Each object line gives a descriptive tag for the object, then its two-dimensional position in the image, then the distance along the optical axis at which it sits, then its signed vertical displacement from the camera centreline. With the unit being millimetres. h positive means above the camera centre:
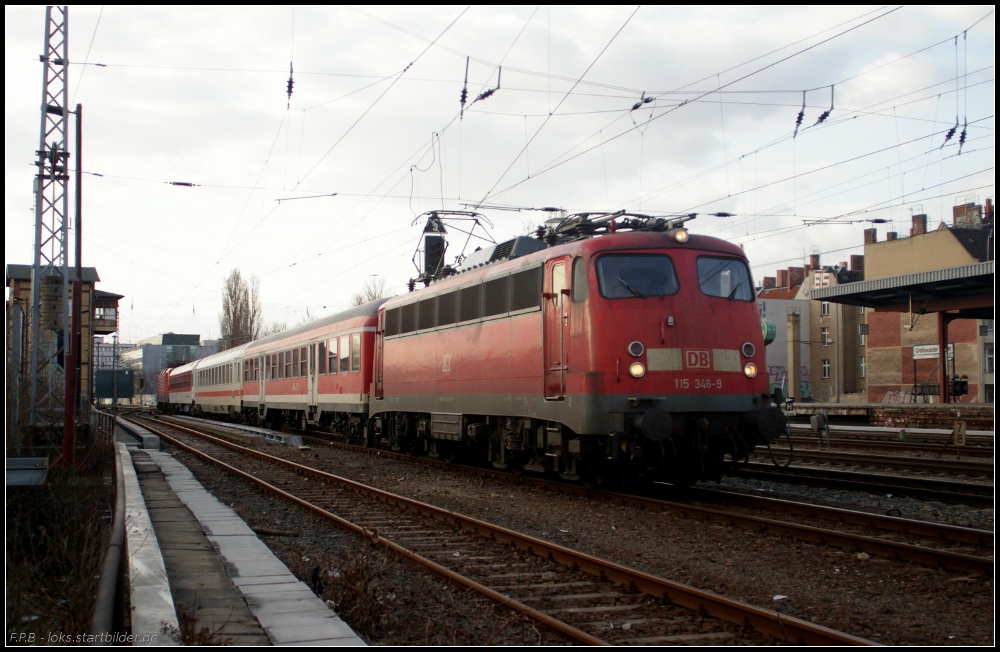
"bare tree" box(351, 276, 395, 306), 66800 +6728
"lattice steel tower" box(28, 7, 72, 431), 19672 +2930
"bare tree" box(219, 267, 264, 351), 68000 +5581
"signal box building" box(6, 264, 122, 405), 14881 +2385
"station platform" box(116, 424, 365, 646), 5625 -1694
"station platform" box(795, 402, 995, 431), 26297 -1238
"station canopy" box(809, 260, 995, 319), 26758 +2907
